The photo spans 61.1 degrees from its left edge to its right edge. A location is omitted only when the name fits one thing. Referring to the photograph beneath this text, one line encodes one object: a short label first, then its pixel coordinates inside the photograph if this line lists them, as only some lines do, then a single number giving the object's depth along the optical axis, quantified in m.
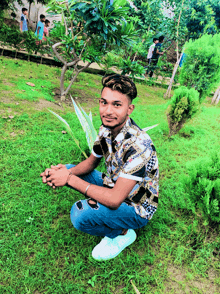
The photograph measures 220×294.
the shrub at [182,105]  3.68
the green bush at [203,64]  5.09
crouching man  1.31
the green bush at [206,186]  1.59
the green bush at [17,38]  6.07
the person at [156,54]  8.43
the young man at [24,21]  7.33
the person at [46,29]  8.10
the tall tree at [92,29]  3.07
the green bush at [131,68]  4.12
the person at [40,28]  7.80
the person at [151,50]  8.24
